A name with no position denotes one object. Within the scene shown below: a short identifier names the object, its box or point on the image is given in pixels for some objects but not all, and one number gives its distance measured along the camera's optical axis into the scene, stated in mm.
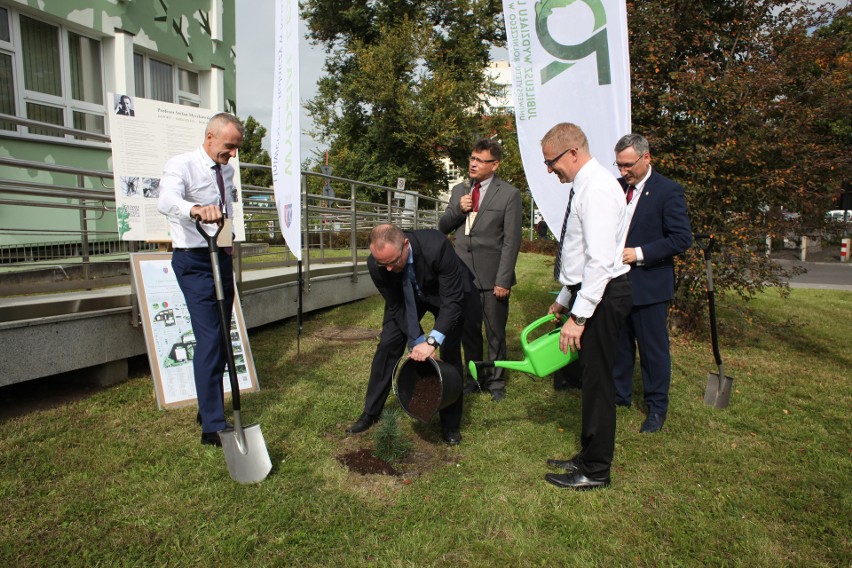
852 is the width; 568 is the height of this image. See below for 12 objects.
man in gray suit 4621
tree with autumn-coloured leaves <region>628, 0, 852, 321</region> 6047
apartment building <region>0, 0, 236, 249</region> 8023
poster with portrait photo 4609
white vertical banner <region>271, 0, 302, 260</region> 4902
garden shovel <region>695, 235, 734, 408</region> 4637
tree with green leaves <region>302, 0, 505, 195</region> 23594
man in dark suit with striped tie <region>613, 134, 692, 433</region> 4031
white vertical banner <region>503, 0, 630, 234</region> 4926
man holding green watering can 2934
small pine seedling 3551
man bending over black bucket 3382
